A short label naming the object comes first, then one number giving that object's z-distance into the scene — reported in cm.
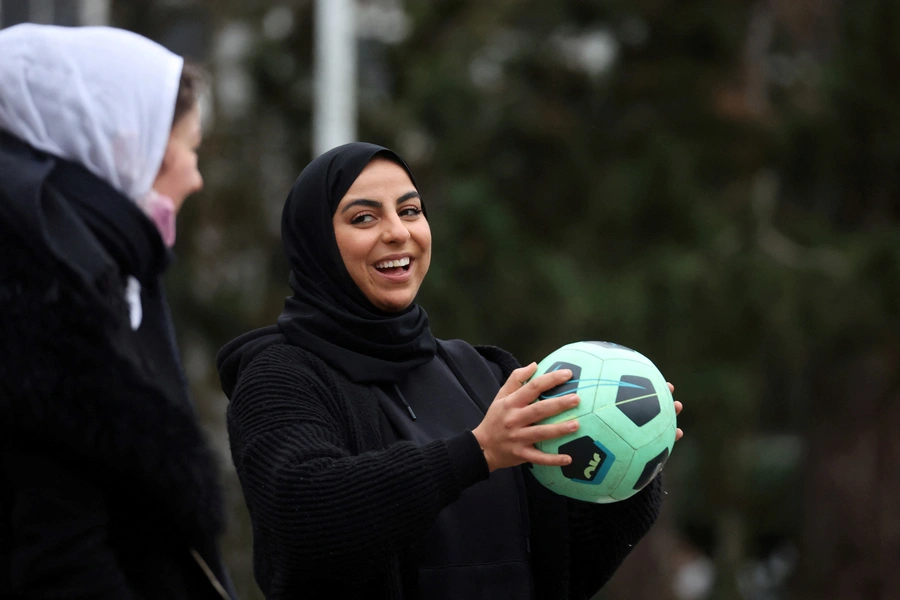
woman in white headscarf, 460
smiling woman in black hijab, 459
